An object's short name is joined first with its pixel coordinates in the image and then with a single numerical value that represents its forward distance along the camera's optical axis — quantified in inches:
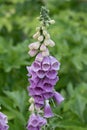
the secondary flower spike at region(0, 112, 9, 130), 106.2
